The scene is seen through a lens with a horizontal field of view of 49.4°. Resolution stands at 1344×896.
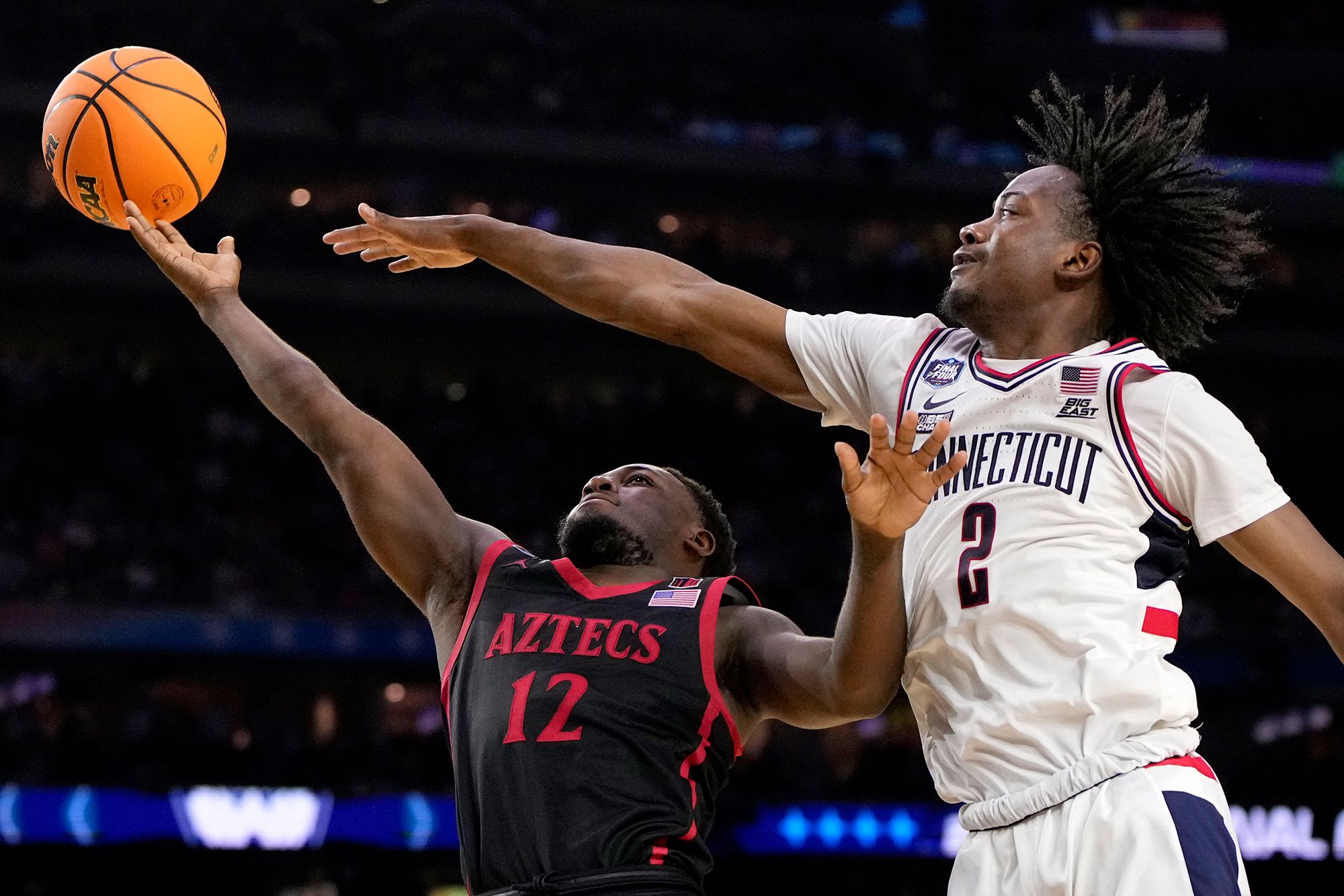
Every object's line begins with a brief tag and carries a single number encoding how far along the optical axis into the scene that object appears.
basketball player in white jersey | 3.00
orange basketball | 4.32
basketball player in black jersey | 3.29
